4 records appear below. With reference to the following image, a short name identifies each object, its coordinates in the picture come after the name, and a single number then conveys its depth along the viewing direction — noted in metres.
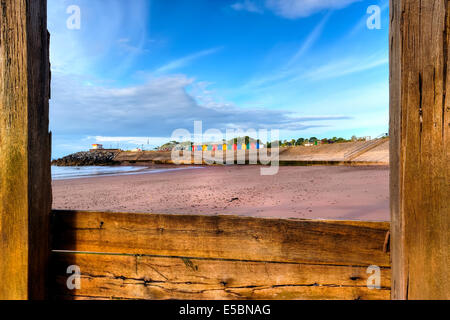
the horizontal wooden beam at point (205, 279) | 1.38
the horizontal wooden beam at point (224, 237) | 1.35
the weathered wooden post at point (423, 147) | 1.12
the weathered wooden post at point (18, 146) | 1.32
